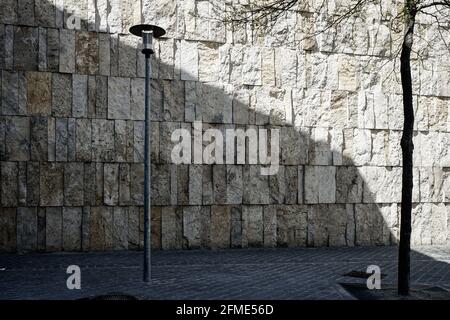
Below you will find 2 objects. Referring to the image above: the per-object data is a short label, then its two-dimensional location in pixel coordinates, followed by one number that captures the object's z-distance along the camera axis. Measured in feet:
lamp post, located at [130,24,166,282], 30.76
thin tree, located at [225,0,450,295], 28.25
